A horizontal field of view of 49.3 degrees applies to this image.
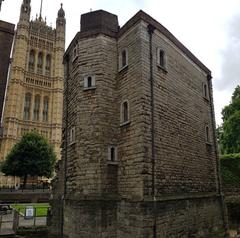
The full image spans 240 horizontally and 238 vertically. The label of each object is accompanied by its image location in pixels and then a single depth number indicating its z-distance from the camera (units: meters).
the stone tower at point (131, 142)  11.00
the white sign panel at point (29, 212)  16.44
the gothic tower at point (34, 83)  60.72
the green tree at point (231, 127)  28.06
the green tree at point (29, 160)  37.03
